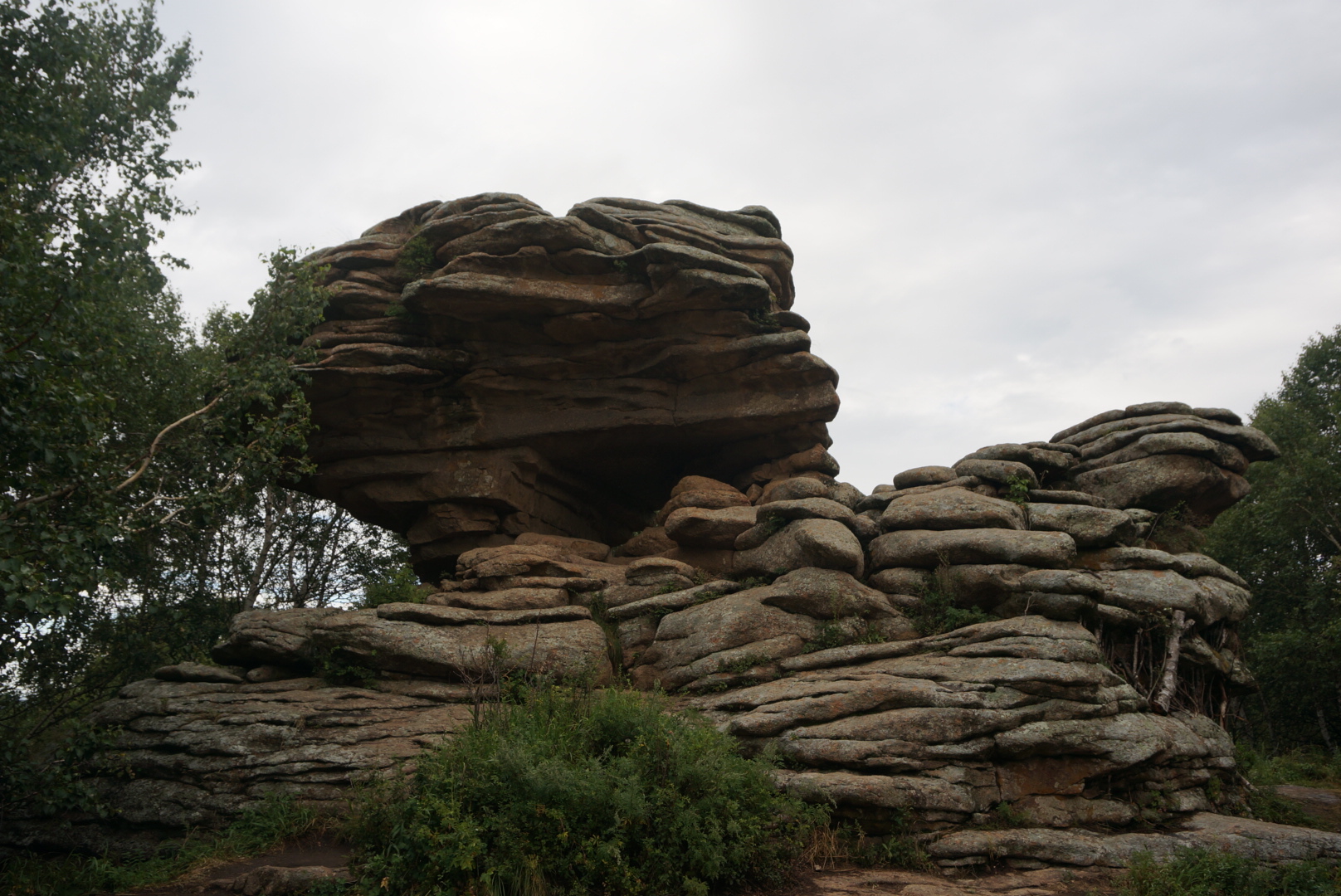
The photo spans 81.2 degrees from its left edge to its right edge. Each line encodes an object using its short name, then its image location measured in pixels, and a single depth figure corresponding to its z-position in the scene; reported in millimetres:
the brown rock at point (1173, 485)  14883
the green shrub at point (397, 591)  15312
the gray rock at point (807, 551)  13148
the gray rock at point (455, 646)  12711
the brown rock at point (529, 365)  16406
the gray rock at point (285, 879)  8250
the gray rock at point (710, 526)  15367
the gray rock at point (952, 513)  13547
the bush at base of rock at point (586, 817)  7316
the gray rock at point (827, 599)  12734
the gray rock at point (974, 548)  12562
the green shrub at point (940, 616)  12266
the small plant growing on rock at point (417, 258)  17344
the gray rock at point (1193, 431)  15422
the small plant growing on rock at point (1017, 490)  14672
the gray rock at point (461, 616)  13672
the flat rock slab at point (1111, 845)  8656
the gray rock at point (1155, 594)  12383
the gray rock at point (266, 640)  13602
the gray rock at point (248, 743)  11016
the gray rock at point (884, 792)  9086
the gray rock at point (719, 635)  12344
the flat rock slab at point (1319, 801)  11984
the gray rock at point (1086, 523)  13633
